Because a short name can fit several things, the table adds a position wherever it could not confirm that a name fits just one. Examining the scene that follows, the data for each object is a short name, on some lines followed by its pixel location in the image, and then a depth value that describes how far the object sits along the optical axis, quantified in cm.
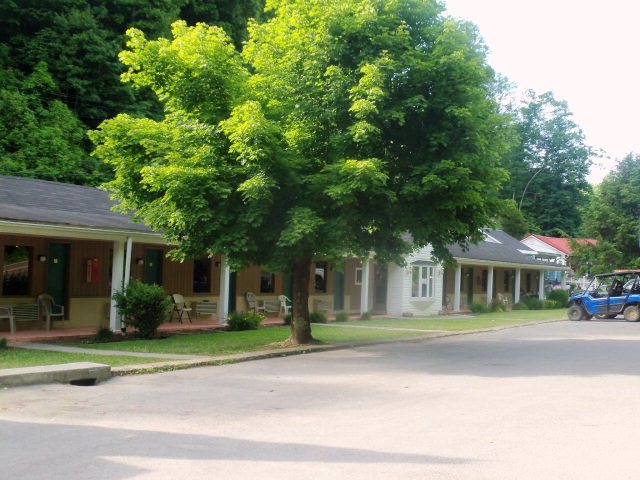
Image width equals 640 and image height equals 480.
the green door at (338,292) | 3256
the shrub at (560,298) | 4860
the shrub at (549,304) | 4589
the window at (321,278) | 3152
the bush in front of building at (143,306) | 1898
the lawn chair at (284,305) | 2859
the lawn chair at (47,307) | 1980
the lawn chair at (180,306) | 2381
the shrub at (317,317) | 2638
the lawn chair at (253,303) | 2734
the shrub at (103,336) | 1839
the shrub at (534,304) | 4500
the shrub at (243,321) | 2312
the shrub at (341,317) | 2794
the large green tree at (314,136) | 1552
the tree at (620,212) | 5397
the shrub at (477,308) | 3828
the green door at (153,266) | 2342
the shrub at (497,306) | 4008
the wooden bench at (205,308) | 2502
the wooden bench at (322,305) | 3065
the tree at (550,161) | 7938
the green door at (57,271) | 2058
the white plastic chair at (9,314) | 1836
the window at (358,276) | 3392
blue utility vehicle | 3312
